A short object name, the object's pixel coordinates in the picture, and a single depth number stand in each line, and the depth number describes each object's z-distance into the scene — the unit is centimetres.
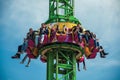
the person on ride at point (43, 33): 4220
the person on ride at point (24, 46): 4314
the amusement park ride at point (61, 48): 4212
